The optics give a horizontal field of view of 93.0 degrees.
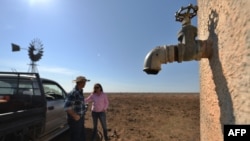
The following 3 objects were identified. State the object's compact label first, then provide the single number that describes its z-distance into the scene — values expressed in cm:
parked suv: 170
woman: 292
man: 216
